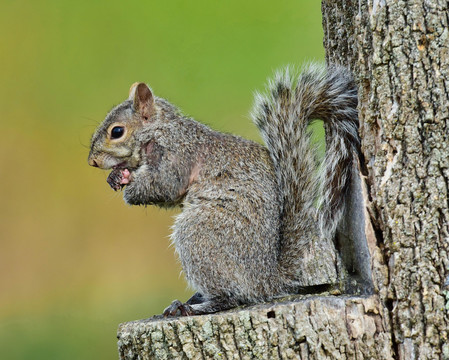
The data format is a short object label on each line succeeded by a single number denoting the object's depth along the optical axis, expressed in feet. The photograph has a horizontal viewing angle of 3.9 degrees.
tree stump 15.33
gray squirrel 15.54
